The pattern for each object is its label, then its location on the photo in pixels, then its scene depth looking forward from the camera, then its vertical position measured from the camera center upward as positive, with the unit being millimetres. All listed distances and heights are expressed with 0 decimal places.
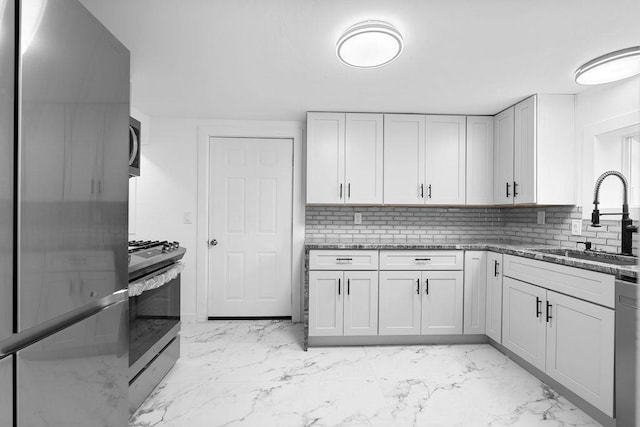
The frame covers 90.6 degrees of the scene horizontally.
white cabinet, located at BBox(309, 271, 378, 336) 2785 -777
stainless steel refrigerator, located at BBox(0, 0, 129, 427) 755 -10
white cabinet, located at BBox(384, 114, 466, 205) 3131 +568
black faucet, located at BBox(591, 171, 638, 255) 2057 -46
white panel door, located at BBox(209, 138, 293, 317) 3436 -143
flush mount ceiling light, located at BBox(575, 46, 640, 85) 1817 +924
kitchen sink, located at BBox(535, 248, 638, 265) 2043 -273
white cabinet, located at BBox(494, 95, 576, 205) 2631 +575
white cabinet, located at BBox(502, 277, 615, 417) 1747 -773
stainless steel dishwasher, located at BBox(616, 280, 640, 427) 1591 -681
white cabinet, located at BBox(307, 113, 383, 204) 3084 +574
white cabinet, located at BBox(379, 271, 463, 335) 2824 -774
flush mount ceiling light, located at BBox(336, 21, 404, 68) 1636 +935
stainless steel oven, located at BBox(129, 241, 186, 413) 1725 -634
